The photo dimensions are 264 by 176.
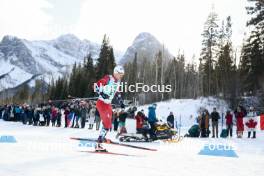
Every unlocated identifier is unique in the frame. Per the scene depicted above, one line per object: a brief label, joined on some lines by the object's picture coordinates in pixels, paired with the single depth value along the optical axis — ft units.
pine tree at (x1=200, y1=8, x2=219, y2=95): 173.05
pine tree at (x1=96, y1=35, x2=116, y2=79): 209.56
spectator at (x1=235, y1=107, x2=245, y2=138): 54.80
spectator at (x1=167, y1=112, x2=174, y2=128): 61.19
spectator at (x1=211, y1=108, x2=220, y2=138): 58.34
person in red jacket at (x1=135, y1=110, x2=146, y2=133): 44.69
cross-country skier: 24.70
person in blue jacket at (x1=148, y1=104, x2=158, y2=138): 44.85
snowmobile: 42.91
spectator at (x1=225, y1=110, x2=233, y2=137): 57.82
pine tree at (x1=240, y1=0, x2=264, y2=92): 117.60
